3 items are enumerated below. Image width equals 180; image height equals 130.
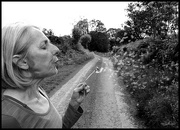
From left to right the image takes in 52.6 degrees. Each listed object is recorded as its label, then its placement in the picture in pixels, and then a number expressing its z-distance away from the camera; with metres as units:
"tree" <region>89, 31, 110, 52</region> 17.41
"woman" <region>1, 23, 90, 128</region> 0.83
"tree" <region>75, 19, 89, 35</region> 31.30
